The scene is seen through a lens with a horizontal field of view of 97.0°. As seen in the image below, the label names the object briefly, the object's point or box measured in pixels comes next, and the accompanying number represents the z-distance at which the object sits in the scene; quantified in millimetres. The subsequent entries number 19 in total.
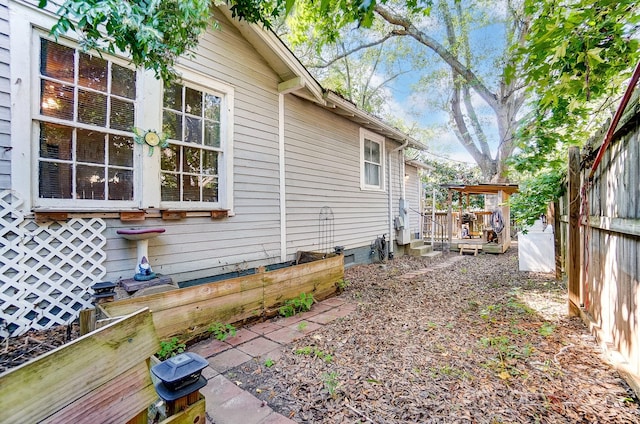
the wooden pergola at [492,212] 9516
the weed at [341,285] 4746
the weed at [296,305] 3738
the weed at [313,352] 2668
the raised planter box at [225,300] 2586
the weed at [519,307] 3816
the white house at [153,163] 2619
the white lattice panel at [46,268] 2555
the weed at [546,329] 3100
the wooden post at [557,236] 5509
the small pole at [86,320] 2182
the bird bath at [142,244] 3083
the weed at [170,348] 2502
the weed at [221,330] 2992
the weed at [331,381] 2156
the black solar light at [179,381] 1063
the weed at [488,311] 3739
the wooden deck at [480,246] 9477
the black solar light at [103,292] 2461
